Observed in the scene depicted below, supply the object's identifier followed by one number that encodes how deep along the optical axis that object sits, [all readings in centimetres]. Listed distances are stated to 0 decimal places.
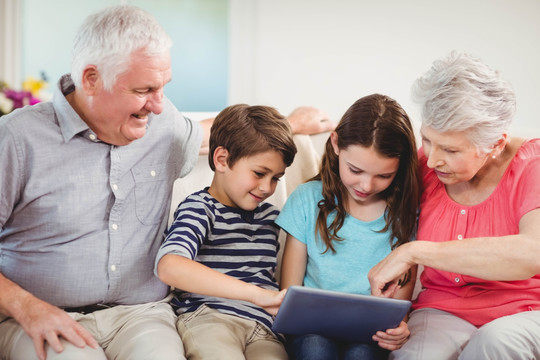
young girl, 172
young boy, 167
